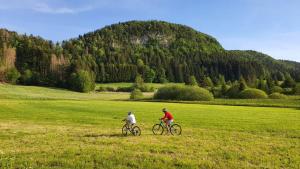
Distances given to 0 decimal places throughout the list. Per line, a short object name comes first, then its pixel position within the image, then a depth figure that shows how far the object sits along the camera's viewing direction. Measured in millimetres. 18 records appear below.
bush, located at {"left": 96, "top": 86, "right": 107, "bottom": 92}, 138625
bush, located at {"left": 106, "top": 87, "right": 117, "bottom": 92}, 143625
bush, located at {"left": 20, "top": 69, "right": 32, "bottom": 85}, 124938
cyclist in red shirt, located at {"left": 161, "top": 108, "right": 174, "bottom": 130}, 24328
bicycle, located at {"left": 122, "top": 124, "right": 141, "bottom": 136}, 23734
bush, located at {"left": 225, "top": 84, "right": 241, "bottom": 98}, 102675
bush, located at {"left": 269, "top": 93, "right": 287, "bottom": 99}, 88981
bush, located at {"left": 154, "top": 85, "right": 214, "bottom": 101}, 90431
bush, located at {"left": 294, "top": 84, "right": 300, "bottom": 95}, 102319
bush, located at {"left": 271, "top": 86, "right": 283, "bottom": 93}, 107631
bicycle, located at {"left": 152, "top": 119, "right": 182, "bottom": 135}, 24580
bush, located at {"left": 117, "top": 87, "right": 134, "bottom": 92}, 145375
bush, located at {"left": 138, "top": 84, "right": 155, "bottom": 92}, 144625
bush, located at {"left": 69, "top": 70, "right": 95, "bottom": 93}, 123688
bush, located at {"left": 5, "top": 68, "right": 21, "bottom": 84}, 117288
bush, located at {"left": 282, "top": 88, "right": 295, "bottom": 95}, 105012
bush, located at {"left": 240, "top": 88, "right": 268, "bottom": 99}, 92125
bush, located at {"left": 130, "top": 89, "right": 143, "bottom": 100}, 102125
